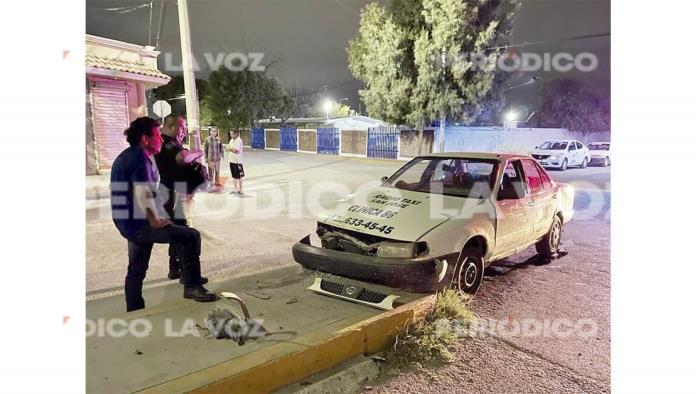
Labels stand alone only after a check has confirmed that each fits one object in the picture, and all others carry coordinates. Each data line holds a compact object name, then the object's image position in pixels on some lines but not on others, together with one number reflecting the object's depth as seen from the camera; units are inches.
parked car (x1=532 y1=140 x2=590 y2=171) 692.7
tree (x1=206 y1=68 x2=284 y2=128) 1435.8
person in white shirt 412.5
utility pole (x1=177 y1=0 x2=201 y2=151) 372.2
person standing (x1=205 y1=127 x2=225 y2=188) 448.1
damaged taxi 150.3
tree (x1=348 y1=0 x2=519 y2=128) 753.6
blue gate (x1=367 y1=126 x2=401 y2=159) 928.3
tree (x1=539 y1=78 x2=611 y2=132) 1033.5
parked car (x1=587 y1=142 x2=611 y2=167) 786.8
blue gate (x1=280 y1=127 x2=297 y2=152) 1209.3
